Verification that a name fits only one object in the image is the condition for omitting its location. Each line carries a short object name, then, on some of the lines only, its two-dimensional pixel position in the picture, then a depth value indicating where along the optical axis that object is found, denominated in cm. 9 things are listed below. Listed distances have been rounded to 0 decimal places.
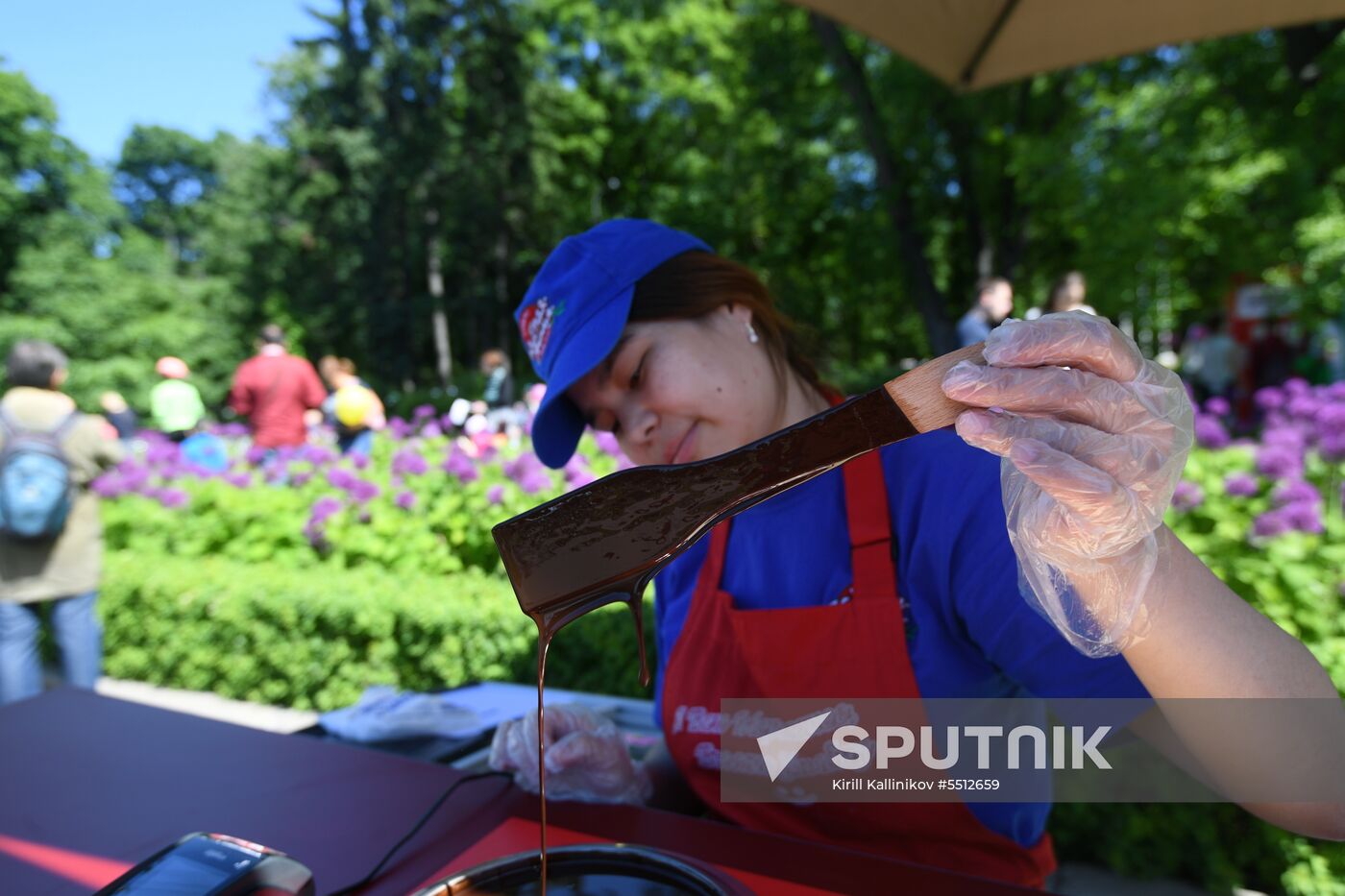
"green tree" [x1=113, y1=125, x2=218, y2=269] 5238
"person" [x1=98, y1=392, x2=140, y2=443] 907
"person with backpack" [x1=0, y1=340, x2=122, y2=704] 323
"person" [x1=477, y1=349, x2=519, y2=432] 895
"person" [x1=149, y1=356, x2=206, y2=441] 735
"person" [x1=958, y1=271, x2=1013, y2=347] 568
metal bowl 80
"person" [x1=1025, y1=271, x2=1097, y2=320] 521
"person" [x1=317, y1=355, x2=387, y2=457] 522
